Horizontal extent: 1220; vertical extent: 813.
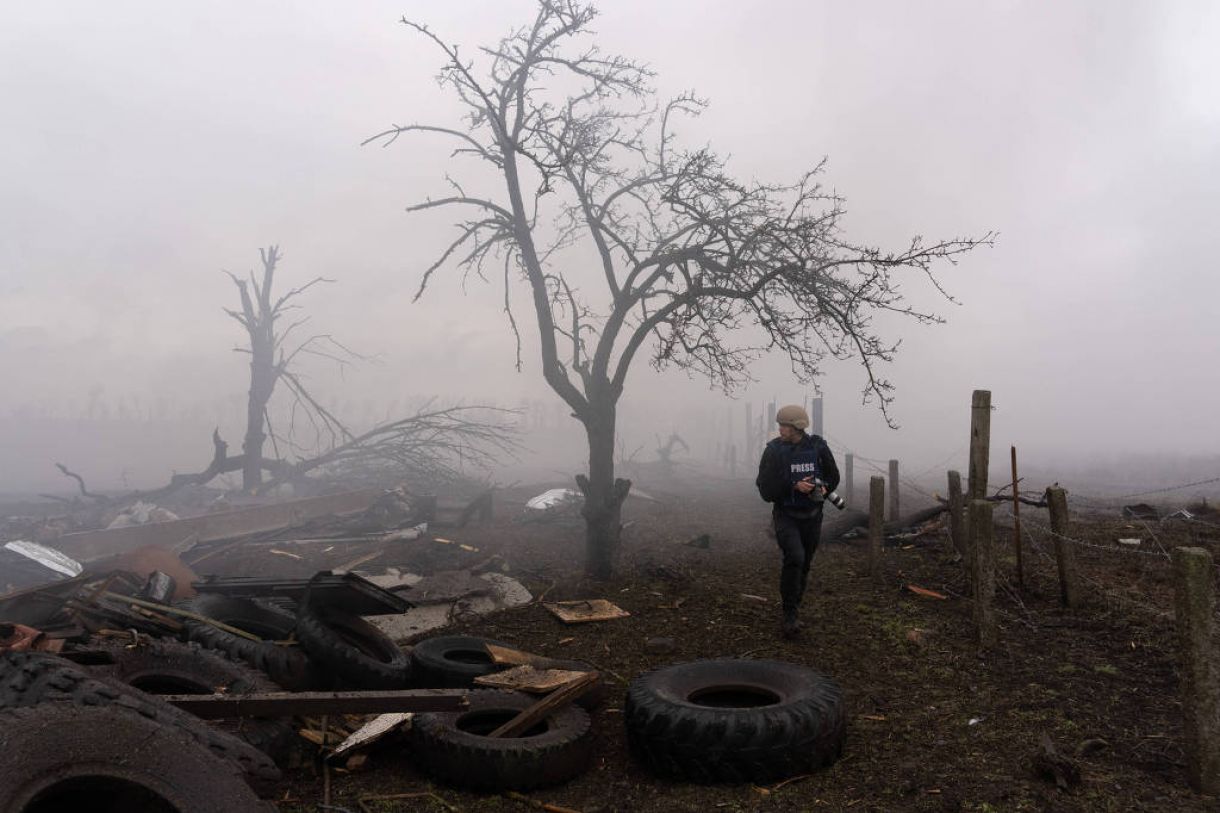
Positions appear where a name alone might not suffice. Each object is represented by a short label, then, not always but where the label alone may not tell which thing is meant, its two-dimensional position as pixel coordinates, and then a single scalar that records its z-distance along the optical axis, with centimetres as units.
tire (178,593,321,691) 542
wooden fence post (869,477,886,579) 859
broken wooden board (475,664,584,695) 504
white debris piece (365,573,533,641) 757
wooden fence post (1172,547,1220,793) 353
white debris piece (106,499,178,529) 1468
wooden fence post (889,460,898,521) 1249
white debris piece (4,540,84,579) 1009
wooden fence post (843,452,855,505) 1715
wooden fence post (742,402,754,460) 3904
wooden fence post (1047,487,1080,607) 683
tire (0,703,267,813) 293
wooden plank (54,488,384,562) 1208
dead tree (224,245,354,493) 2008
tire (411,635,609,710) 530
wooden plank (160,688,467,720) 417
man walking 650
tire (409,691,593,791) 419
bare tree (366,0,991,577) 919
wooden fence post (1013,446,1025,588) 722
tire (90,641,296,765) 478
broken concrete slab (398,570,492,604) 826
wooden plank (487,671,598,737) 456
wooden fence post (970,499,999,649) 583
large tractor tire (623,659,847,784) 408
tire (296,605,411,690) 542
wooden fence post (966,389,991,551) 702
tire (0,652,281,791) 331
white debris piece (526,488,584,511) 1669
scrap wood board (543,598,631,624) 749
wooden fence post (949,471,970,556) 883
